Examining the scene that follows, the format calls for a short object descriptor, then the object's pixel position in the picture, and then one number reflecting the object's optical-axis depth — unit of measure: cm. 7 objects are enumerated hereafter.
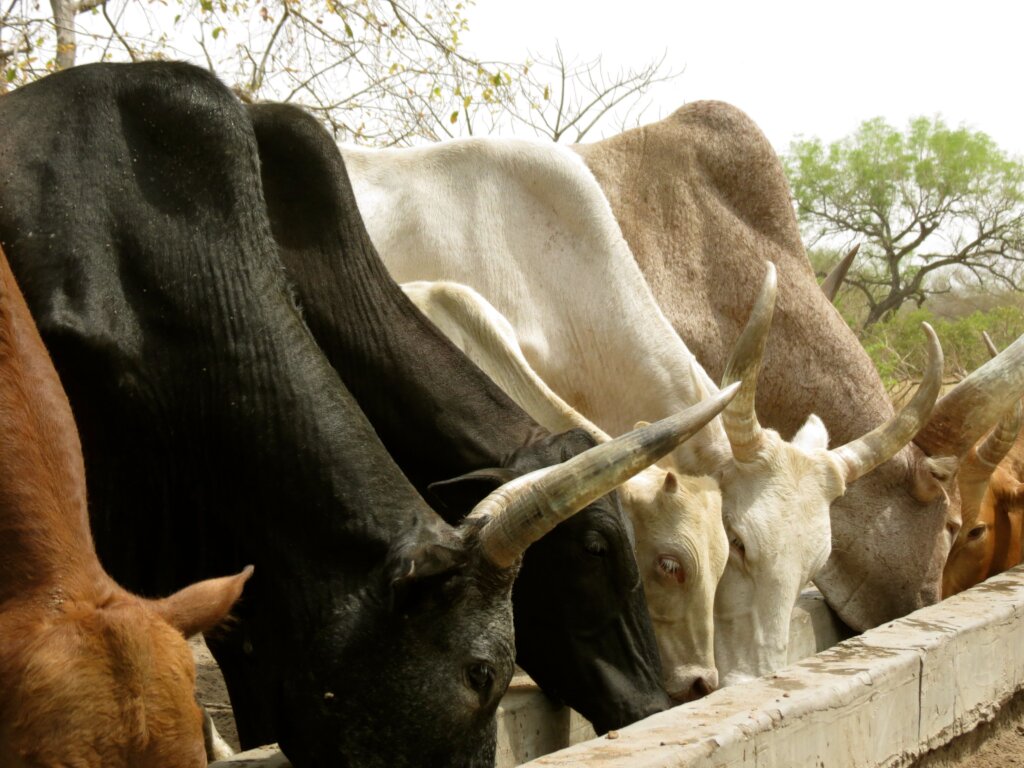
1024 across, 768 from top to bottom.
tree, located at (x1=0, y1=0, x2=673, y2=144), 899
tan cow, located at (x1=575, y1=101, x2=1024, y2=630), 657
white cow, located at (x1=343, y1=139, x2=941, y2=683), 529
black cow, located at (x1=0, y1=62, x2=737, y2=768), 344
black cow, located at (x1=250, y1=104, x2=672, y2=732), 428
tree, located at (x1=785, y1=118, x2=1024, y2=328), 2675
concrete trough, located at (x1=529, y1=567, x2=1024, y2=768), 358
